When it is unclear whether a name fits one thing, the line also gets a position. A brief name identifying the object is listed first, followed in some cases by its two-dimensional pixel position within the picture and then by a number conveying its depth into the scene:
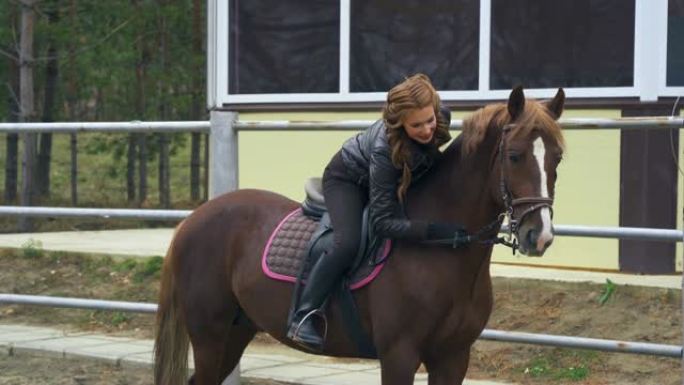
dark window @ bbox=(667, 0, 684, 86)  9.21
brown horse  4.34
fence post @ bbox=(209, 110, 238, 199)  6.95
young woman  4.66
